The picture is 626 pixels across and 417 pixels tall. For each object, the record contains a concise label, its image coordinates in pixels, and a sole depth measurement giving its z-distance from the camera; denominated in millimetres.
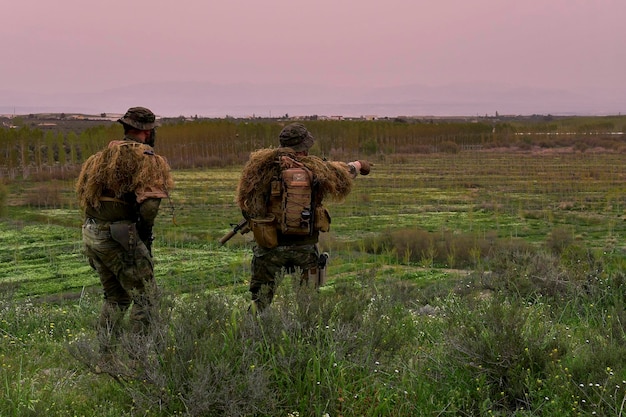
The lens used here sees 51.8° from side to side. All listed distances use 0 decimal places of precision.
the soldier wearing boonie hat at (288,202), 4508
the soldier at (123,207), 4125
